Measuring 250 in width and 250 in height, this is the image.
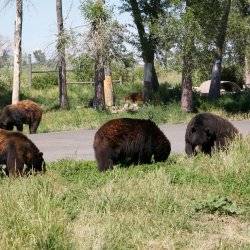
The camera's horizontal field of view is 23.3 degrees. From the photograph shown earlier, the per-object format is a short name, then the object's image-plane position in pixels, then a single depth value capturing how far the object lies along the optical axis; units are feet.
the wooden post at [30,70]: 134.48
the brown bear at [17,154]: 34.04
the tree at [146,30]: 102.78
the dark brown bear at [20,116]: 74.95
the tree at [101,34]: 93.91
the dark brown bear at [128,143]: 36.19
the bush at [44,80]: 137.70
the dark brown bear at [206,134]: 40.63
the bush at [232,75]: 162.30
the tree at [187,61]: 85.46
